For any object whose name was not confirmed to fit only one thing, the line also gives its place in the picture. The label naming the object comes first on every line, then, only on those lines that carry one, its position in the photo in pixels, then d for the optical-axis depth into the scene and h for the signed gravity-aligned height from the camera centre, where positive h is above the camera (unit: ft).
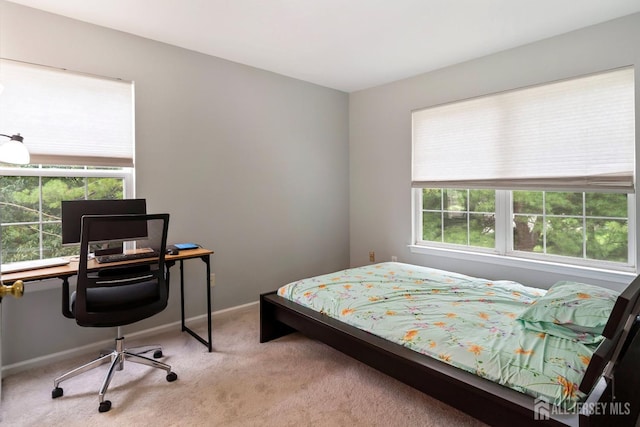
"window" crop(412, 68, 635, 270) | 8.64 +1.07
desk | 6.34 -1.20
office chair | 6.46 -1.60
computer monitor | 7.37 -0.28
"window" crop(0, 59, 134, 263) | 7.75 +1.60
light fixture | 6.63 +1.16
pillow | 5.58 -1.79
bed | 4.49 -2.26
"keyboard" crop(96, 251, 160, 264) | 7.59 -1.06
